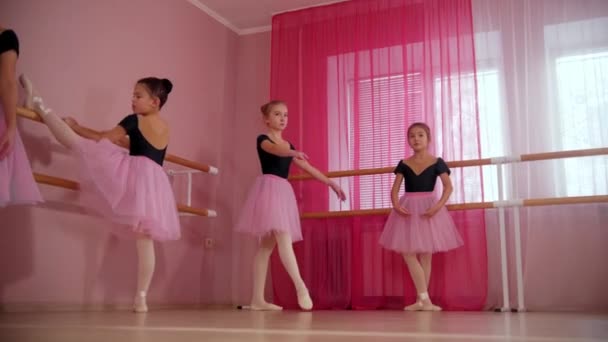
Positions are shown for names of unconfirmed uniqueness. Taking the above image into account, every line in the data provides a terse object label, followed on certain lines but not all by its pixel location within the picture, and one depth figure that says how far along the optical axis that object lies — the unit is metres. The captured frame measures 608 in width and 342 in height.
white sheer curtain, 3.56
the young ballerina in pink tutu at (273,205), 3.28
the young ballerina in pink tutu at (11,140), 2.36
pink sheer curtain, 3.79
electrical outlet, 4.35
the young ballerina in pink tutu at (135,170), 2.69
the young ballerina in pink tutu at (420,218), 3.46
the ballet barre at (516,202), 3.31
